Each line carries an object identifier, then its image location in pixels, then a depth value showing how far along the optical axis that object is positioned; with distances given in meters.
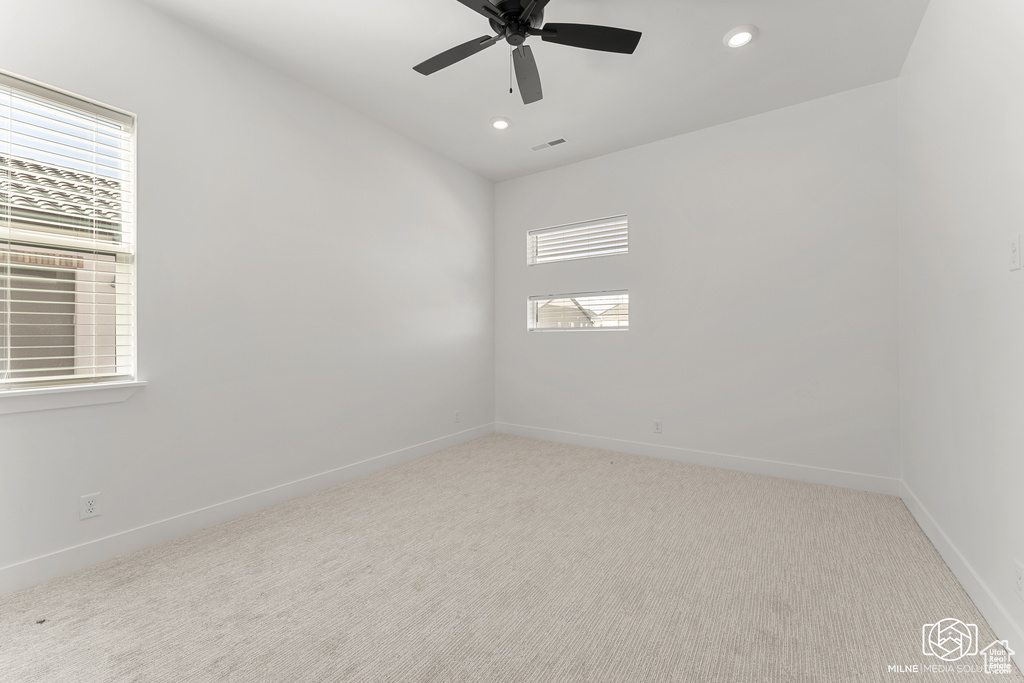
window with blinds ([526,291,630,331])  4.04
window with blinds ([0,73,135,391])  1.84
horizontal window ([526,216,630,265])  4.05
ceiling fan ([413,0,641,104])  1.85
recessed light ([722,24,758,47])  2.34
